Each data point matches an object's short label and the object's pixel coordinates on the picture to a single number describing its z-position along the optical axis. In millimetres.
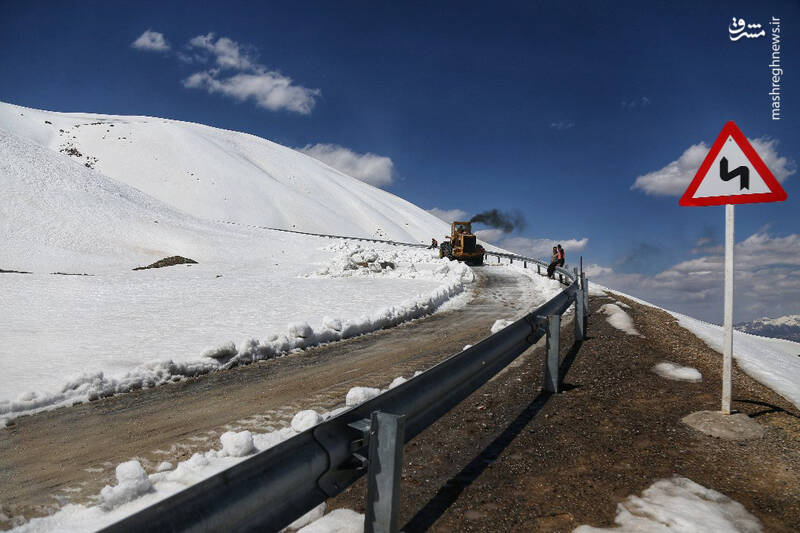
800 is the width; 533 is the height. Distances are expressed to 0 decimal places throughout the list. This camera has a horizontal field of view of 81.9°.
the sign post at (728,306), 4652
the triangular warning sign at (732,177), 4605
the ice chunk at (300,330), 9172
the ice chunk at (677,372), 6004
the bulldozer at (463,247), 32188
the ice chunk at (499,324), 9291
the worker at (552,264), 23064
